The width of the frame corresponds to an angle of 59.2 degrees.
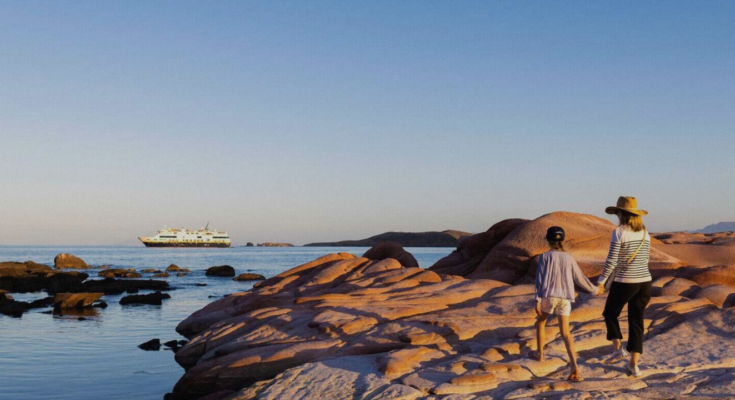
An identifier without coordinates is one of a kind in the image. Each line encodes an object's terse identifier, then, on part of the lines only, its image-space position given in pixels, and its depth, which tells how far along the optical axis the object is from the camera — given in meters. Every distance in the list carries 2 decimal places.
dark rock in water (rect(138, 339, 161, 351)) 21.09
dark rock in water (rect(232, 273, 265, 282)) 56.55
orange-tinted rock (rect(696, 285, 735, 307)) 14.36
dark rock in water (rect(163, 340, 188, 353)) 20.88
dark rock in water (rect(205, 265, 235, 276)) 64.25
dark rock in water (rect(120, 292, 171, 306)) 35.47
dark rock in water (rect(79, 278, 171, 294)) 43.50
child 9.67
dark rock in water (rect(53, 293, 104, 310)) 32.31
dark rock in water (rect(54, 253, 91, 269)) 77.09
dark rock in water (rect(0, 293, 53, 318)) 30.59
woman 9.65
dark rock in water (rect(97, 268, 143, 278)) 60.16
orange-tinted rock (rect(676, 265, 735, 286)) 16.61
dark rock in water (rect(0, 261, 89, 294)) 45.75
